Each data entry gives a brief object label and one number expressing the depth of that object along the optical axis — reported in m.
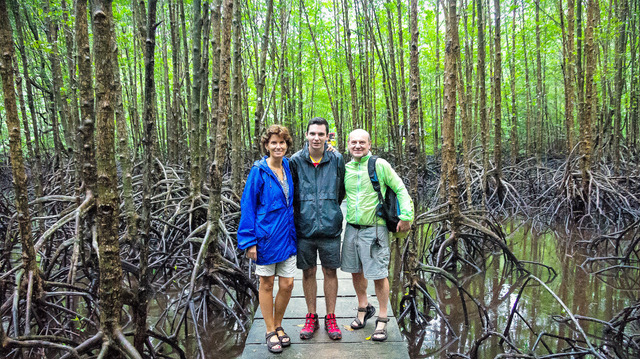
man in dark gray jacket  2.59
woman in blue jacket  2.48
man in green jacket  2.66
